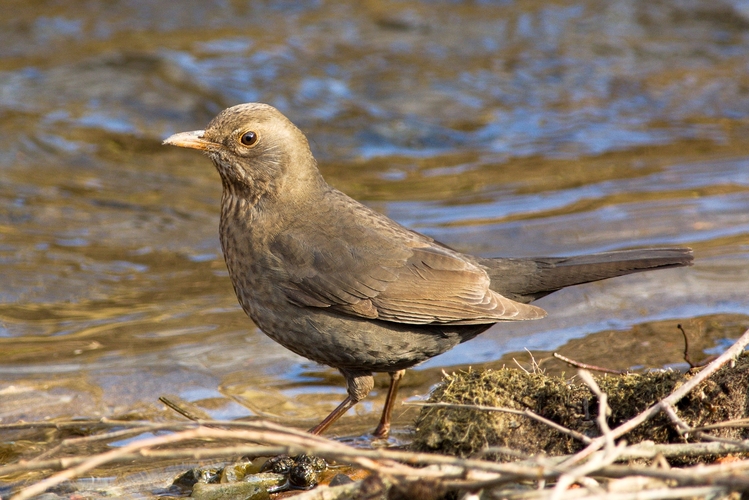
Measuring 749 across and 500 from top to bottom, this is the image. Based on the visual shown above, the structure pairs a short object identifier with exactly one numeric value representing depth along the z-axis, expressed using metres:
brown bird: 9.41
